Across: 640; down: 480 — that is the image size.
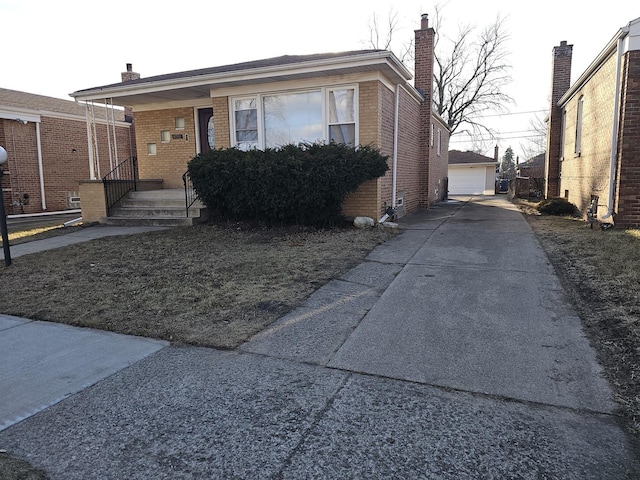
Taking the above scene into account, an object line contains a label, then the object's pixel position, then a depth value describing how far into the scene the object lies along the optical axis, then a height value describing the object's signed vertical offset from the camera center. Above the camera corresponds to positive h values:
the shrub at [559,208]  13.30 -0.91
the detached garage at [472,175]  35.66 +0.35
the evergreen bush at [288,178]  8.93 +0.09
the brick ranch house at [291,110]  10.06 +1.93
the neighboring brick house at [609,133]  8.77 +1.04
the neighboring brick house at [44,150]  17.14 +1.55
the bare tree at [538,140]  57.41 +5.26
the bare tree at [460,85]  35.94 +7.90
